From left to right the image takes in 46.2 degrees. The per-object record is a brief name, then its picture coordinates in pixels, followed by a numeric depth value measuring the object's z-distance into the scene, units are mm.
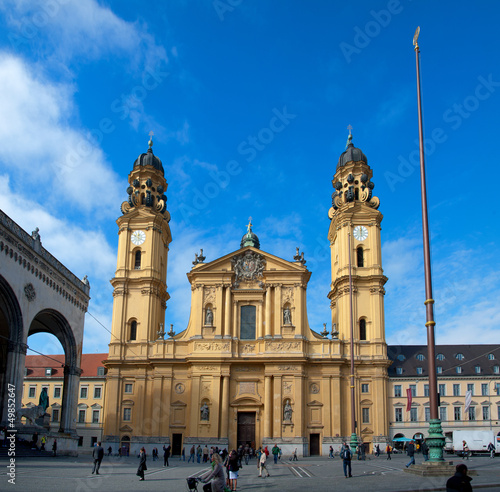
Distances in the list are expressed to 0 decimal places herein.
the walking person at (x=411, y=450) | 27602
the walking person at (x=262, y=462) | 25784
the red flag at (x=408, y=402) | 54938
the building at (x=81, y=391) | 66750
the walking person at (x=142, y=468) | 22344
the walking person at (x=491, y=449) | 42631
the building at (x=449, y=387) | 63250
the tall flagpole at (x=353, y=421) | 35944
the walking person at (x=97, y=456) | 24797
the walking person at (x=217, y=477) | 13648
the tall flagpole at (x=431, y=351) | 17531
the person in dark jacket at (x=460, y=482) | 10406
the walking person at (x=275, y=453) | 38125
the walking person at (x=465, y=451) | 41431
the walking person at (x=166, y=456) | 36684
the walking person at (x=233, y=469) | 19281
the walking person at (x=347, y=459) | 22047
